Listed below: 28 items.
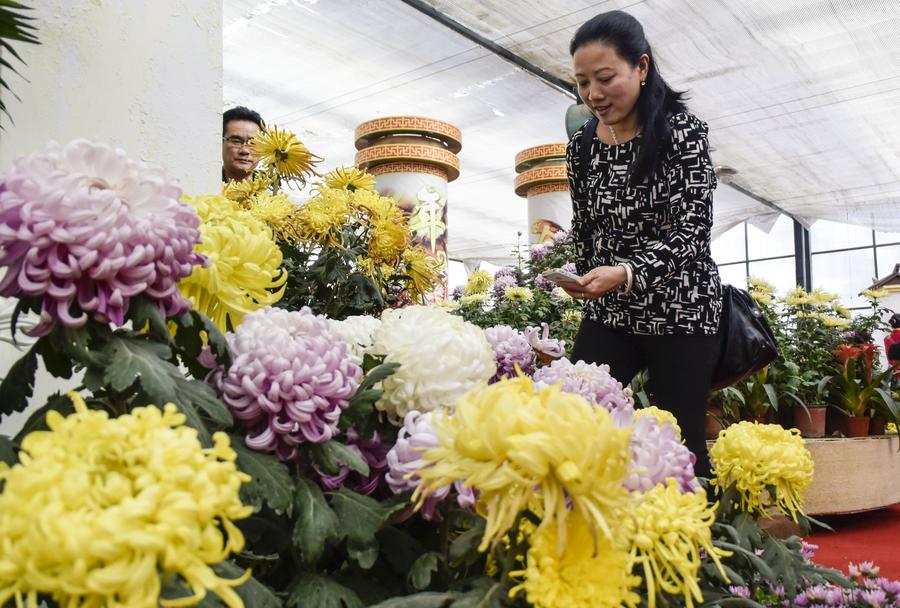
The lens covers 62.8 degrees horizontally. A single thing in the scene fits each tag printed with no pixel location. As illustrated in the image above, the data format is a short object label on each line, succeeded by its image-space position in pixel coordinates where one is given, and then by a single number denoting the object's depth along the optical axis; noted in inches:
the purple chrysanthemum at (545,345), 37.6
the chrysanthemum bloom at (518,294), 141.4
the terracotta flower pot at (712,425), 135.5
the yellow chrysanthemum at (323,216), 48.1
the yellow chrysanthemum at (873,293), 179.4
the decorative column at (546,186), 211.9
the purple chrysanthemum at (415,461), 20.4
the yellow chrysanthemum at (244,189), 50.8
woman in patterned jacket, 63.9
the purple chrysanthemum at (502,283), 152.0
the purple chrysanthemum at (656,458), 20.0
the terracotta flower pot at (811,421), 142.0
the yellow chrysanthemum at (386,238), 50.2
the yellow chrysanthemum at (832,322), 157.6
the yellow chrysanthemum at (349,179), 55.2
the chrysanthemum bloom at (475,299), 147.9
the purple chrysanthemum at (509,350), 35.4
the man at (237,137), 90.0
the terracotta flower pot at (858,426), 144.9
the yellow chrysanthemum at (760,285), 159.9
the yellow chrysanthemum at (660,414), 30.0
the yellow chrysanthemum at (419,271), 56.3
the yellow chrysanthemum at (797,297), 161.8
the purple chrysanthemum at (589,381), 29.2
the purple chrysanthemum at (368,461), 24.5
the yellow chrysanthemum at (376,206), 50.7
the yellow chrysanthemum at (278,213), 46.0
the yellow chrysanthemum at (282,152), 53.1
